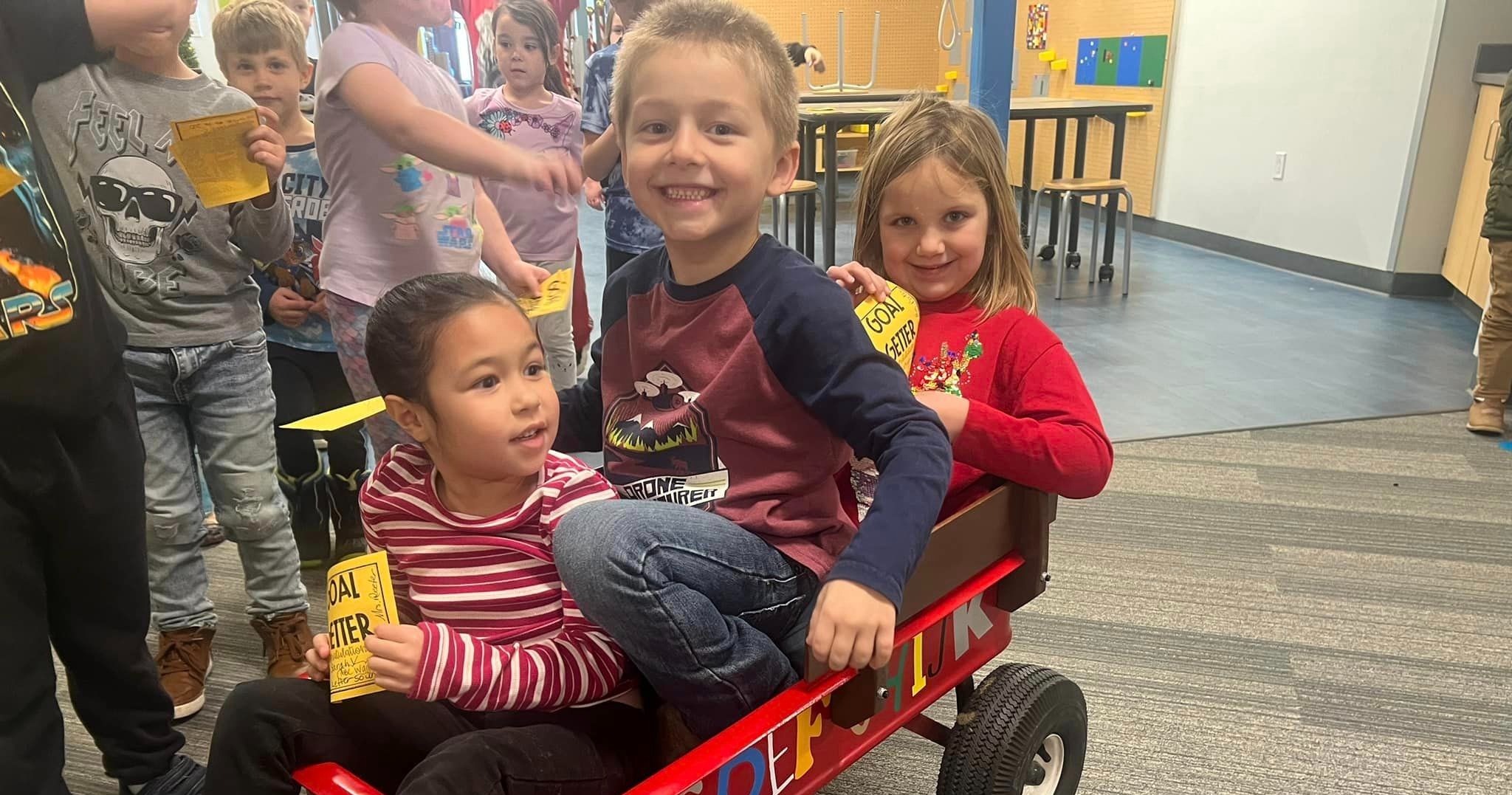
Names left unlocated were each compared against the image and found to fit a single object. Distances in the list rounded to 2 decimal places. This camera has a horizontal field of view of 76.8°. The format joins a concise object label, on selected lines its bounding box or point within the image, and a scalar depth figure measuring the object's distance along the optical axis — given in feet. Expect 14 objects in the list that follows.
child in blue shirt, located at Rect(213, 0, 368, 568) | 5.09
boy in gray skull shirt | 4.74
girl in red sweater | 4.51
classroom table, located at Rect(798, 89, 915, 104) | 12.81
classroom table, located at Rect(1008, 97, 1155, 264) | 16.44
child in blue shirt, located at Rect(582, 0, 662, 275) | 5.65
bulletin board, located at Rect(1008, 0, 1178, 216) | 20.75
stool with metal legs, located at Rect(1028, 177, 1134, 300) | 15.81
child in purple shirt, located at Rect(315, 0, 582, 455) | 4.92
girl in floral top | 5.44
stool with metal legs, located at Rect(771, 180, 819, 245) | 14.85
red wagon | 3.02
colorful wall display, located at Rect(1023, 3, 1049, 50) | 24.47
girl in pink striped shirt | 3.10
